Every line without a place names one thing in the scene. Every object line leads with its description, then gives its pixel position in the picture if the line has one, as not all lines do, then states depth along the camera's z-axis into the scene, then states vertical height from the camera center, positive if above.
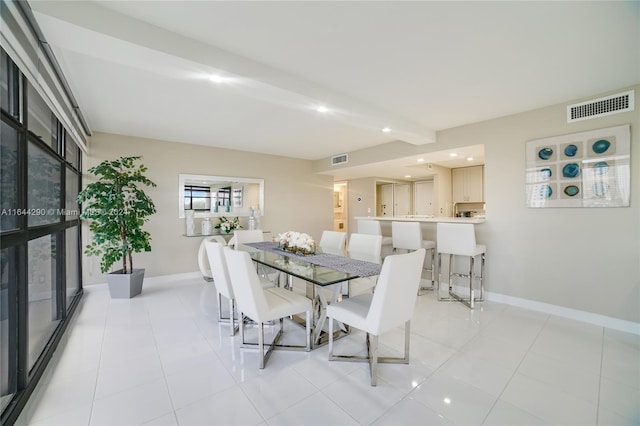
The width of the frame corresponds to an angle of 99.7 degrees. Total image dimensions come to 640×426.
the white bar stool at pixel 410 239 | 3.96 -0.39
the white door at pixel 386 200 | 8.48 +0.42
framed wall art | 2.78 +0.49
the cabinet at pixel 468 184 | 6.76 +0.76
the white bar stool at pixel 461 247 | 3.44 -0.45
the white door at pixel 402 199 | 8.20 +0.44
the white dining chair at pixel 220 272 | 2.50 -0.55
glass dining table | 2.26 -0.51
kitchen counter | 3.75 -0.10
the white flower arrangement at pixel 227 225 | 5.12 -0.21
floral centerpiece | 3.06 -0.35
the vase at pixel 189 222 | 4.74 -0.14
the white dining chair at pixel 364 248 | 3.26 -0.44
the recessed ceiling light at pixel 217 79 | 2.17 +1.11
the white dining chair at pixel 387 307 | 1.83 -0.70
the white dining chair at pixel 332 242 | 3.62 -0.41
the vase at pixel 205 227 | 4.84 -0.24
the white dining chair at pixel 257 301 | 2.05 -0.75
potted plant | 3.58 -0.08
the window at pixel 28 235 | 1.61 -0.14
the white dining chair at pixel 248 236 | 4.24 -0.36
